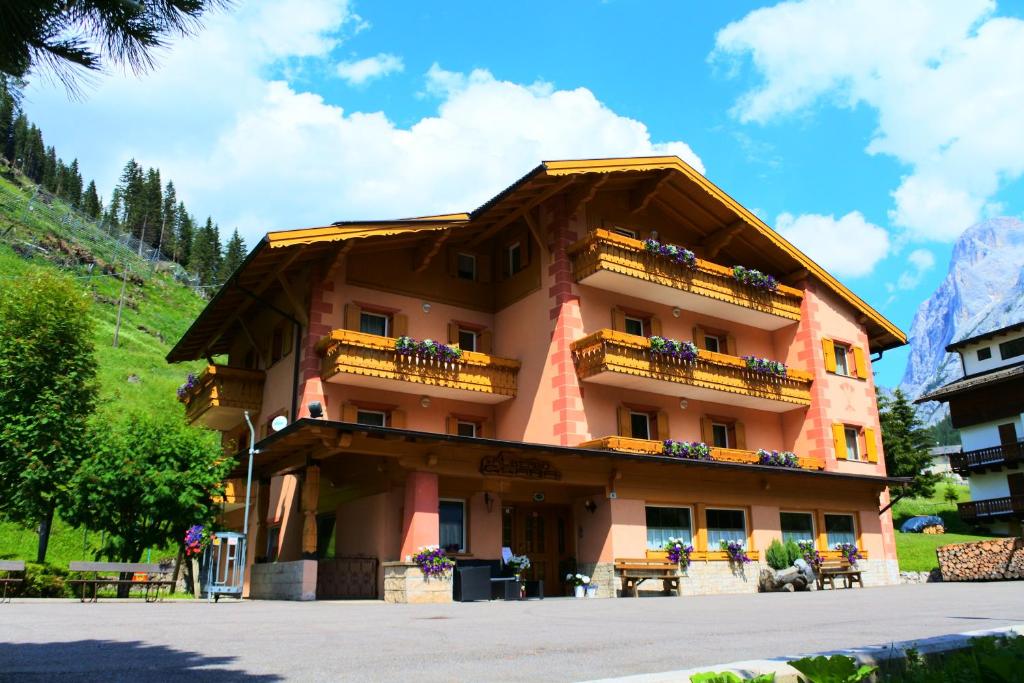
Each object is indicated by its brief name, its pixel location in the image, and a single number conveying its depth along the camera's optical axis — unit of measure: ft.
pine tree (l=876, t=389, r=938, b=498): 166.40
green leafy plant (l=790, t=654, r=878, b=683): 14.38
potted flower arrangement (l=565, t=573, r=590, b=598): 73.87
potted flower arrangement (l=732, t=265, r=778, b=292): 94.48
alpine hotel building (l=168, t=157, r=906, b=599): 70.59
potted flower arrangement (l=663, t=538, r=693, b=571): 77.71
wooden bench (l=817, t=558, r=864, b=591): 85.87
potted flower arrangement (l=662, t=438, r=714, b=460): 81.35
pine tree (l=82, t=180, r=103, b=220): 394.32
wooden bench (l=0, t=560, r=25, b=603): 58.09
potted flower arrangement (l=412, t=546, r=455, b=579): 61.36
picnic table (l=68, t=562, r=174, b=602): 58.88
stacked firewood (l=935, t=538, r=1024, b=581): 92.12
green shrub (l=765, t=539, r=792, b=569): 84.28
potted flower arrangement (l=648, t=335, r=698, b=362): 83.20
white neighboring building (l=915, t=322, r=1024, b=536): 137.18
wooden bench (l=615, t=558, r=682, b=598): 73.92
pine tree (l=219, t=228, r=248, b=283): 383.65
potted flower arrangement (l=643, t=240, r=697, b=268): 86.38
